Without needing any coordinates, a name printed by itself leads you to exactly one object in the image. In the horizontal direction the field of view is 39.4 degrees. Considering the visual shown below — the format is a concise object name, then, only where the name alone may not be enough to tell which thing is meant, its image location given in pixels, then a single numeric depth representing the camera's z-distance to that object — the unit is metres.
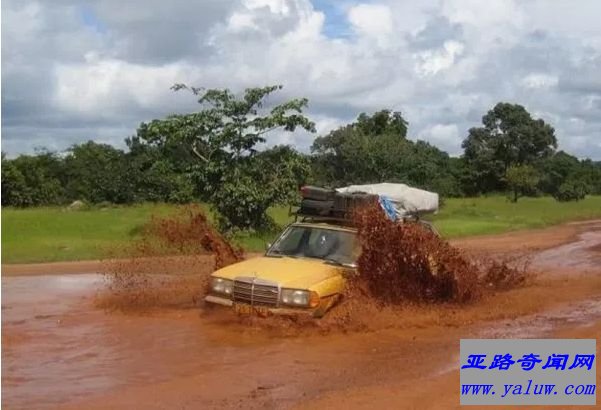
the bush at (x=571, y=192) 63.69
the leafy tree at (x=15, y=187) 46.31
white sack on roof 12.39
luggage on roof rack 11.34
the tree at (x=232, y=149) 24.44
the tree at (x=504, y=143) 66.88
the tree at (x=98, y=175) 45.91
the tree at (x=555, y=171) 69.25
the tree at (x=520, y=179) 61.75
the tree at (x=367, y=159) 41.22
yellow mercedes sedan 9.55
